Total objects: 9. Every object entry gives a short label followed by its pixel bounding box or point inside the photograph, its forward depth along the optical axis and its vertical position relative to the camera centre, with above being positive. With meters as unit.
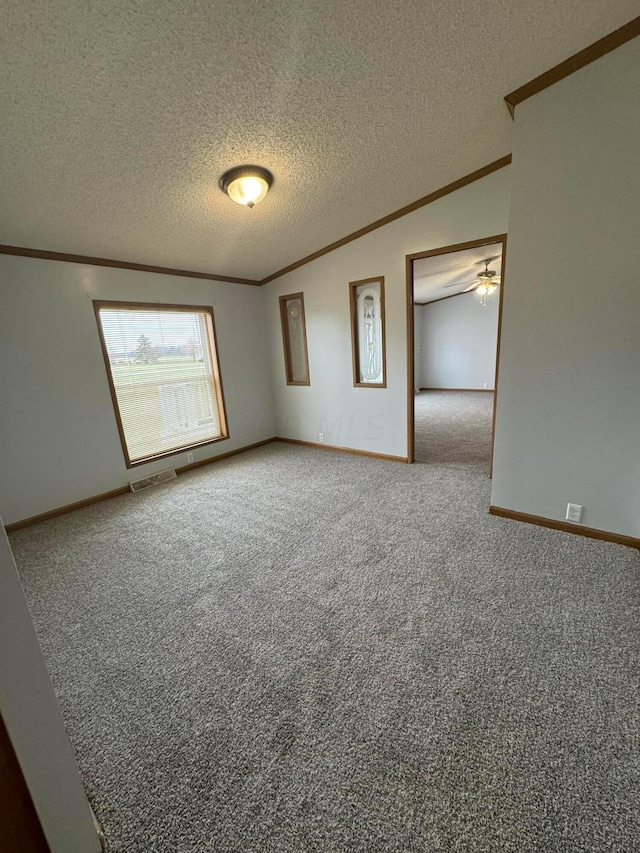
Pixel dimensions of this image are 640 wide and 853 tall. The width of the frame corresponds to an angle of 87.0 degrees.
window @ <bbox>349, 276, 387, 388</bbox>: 3.82 +0.14
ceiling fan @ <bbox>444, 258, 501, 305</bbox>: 6.04 +1.07
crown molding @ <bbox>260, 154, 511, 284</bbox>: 2.76 +1.28
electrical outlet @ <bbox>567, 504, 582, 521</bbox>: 2.28 -1.19
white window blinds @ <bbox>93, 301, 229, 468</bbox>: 3.48 -0.18
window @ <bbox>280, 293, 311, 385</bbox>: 4.54 +0.16
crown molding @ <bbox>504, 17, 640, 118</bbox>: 1.70 +1.43
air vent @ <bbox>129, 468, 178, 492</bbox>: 3.61 -1.28
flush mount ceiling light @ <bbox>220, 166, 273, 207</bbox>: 2.33 +1.17
